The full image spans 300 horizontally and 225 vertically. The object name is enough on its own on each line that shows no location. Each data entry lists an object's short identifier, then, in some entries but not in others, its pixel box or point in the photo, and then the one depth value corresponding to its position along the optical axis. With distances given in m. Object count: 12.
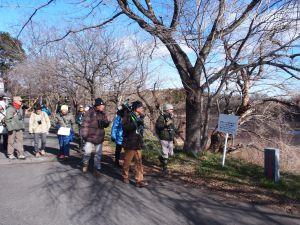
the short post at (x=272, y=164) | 7.69
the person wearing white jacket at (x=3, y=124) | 9.51
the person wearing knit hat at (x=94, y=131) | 7.77
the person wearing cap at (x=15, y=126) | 8.86
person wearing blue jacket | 8.80
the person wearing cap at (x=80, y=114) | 12.29
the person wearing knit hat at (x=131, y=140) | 6.90
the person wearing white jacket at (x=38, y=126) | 9.54
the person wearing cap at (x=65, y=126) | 9.52
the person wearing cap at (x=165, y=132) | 7.92
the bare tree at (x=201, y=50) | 8.19
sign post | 8.61
